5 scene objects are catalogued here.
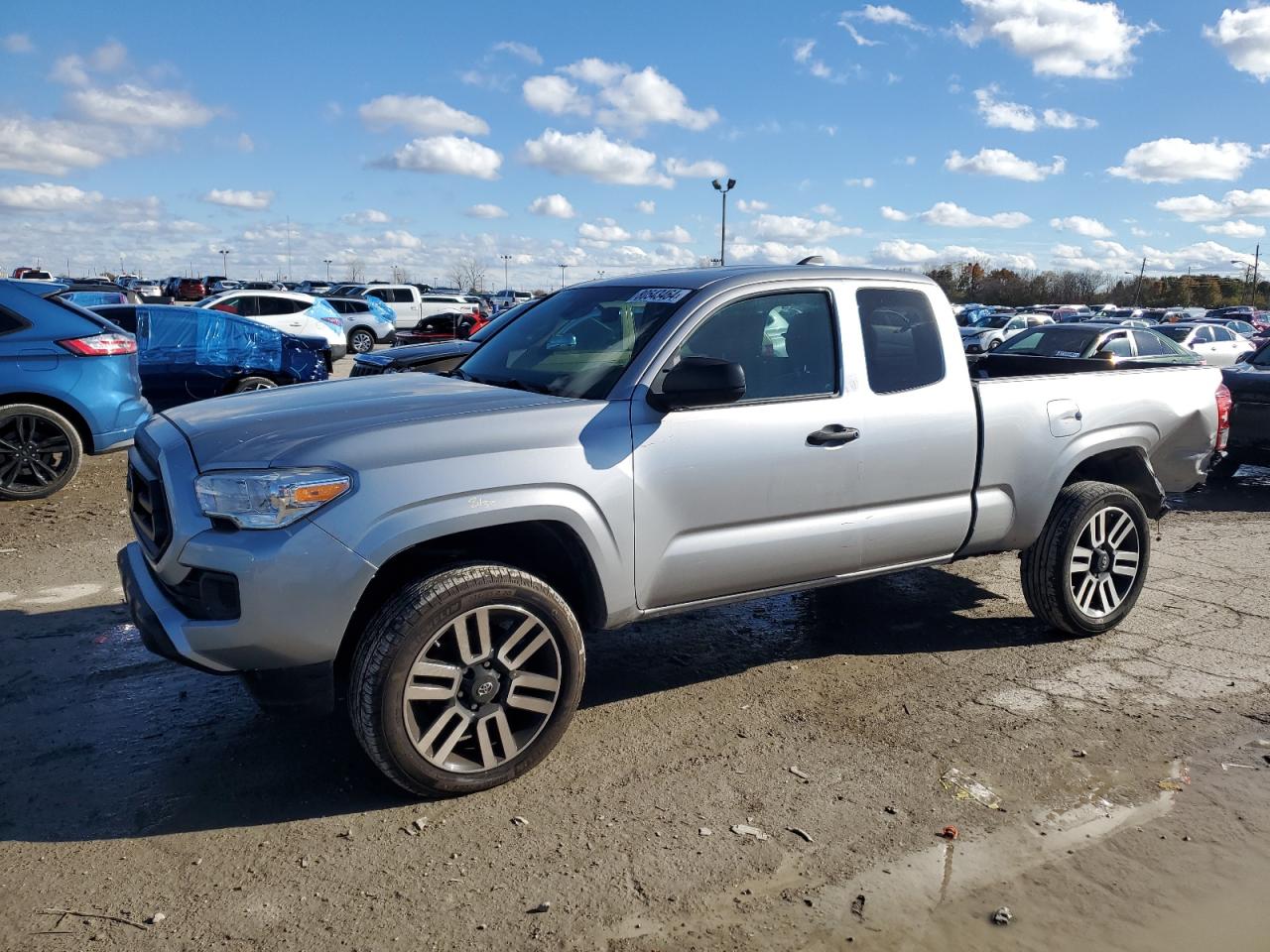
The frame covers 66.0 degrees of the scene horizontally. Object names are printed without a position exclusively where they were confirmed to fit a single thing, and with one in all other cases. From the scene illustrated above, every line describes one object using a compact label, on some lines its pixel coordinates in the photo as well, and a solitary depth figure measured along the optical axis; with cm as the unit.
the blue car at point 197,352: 1062
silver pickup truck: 317
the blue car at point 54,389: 763
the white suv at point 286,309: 2122
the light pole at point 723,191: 3519
